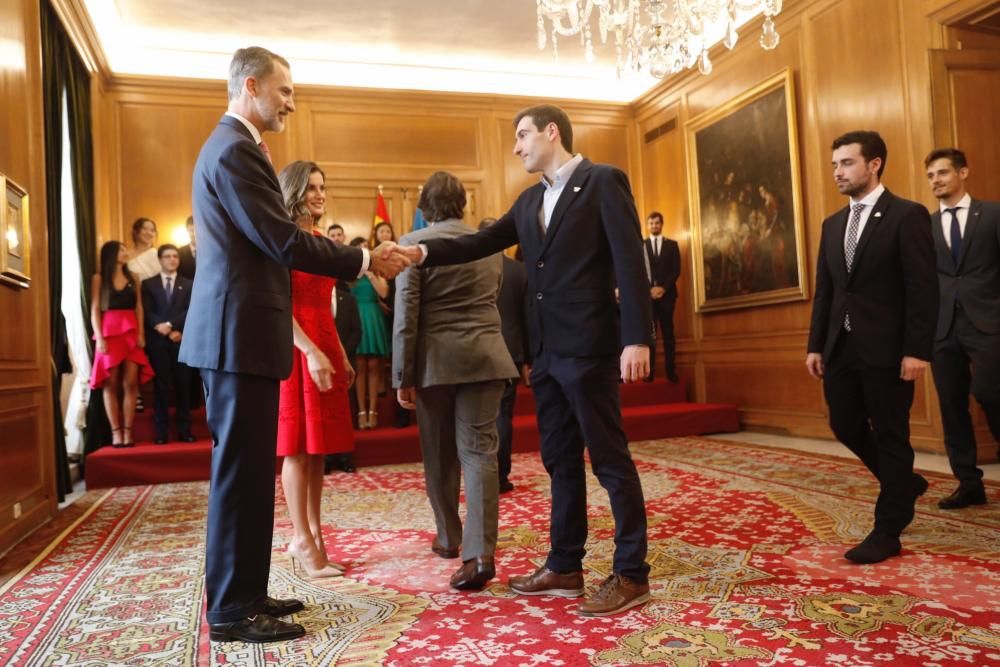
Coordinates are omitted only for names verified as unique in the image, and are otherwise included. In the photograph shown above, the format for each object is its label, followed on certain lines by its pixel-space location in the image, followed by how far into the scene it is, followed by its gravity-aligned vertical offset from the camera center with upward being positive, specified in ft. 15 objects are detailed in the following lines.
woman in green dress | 21.63 +0.50
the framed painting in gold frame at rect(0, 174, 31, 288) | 12.45 +2.46
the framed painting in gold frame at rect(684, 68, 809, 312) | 23.27 +4.45
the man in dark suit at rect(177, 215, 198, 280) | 23.34 +3.32
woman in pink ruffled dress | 19.16 +0.96
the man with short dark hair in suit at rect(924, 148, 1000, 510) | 12.71 +0.24
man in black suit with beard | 9.59 +0.08
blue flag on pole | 28.06 +4.97
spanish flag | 28.86 +5.49
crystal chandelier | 17.39 +7.22
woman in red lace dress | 9.36 -0.34
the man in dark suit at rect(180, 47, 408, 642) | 7.28 +0.23
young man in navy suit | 7.90 +0.13
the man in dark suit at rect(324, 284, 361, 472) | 19.04 +0.89
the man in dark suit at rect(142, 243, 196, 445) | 20.25 +0.92
